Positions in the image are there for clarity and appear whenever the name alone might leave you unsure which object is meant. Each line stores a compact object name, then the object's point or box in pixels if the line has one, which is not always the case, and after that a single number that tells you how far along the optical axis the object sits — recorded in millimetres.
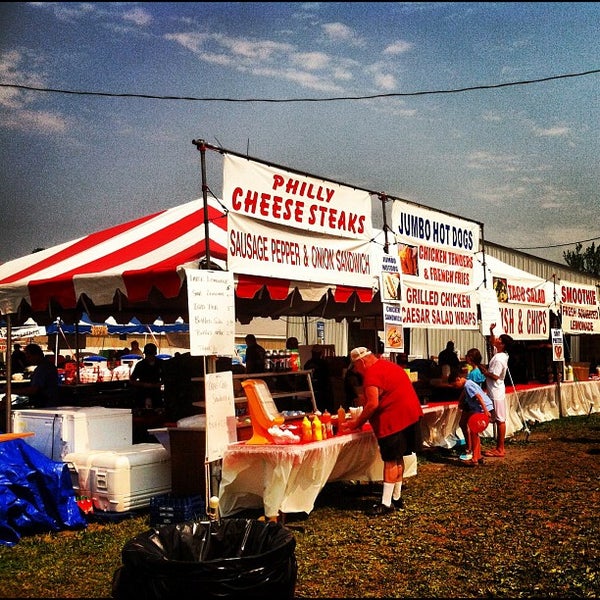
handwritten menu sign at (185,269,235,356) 6172
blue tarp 6113
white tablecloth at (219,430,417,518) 6355
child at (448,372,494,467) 9766
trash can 3555
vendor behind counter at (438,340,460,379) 12570
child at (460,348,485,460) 10039
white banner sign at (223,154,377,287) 6895
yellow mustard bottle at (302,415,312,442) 6711
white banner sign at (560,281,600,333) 15016
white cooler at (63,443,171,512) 6781
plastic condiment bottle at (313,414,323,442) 6816
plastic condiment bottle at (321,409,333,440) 7110
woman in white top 10445
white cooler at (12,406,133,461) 7246
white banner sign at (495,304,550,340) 12164
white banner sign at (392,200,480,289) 9281
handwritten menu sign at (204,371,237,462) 6293
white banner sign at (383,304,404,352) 8570
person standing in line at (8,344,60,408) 8930
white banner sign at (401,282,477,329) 9250
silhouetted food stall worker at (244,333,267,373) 11555
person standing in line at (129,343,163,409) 11727
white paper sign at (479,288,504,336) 10953
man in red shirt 7078
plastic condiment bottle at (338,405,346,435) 7713
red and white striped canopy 6977
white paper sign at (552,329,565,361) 14188
